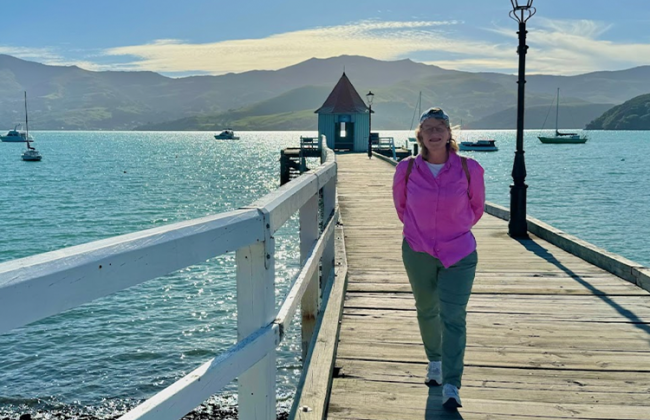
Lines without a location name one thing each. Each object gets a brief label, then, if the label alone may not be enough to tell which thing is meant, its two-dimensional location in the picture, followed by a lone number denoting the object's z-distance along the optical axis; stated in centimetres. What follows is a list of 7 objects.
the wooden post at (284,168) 4062
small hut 4866
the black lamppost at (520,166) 915
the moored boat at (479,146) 12238
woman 372
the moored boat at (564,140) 14788
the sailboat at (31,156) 9994
